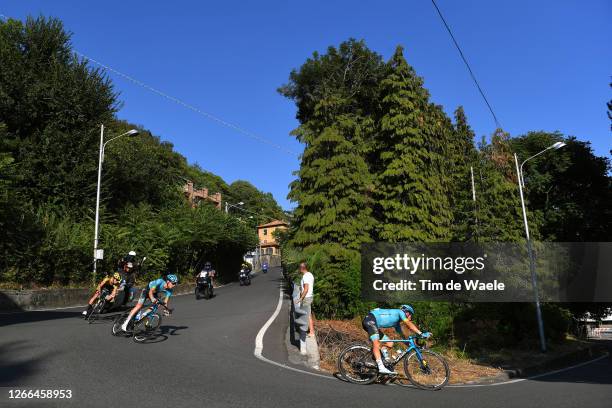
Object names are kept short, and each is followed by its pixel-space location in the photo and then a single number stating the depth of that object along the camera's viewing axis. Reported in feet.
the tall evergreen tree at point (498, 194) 65.00
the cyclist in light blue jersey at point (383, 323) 24.99
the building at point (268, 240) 373.81
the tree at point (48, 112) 86.48
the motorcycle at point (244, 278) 118.62
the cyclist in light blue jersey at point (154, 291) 33.91
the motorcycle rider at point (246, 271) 118.98
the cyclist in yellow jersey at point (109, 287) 43.14
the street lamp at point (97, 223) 68.74
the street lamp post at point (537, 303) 49.40
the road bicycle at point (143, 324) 33.68
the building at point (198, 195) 206.54
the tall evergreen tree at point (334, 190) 65.41
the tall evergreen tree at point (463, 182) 67.15
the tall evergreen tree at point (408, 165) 67.51
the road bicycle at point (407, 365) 24.97
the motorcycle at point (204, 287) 74.96
